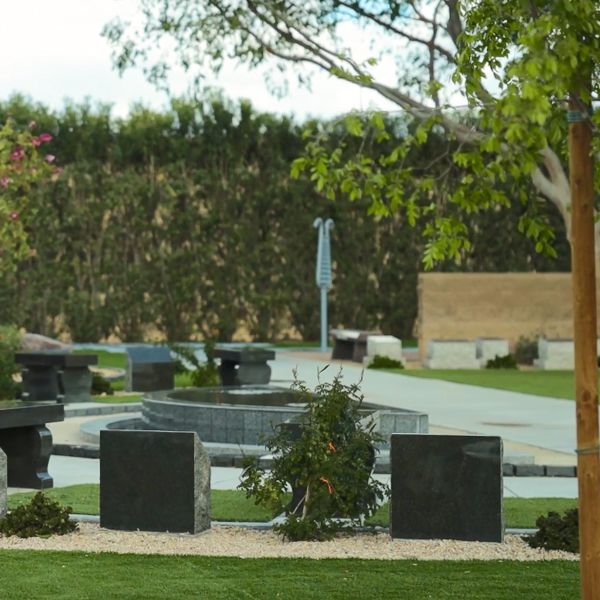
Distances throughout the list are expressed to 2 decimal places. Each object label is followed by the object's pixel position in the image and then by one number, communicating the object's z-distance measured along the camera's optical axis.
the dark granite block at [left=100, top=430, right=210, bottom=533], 8.62
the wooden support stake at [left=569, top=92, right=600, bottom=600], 5.44
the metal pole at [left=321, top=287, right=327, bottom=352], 31.14
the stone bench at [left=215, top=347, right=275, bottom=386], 20.34
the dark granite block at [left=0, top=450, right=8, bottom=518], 9.13
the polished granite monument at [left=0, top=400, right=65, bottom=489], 11.19
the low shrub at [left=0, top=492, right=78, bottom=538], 8.63
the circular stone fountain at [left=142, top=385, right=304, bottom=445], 13.42
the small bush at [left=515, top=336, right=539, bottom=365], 29.34
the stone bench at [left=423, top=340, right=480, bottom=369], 27.66
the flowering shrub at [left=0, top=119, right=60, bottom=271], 25.17
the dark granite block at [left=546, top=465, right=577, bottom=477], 12.05
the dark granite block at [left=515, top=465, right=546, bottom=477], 12.06
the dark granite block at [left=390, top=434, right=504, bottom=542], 8.23
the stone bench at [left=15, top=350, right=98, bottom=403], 18.75
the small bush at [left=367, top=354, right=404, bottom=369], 26.91
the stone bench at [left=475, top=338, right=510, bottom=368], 28.25
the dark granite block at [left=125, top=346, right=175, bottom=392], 20.81
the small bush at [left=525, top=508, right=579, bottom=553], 8.05
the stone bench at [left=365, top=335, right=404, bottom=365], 27.83
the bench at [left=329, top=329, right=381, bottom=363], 28.95
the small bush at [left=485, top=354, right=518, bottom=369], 27.75
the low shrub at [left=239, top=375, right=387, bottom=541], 8.48
